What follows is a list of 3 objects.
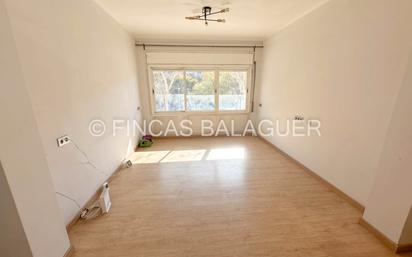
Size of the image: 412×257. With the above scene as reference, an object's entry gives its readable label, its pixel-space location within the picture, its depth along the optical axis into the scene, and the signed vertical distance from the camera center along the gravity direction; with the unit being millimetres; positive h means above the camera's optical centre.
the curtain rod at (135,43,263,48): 4316 +983
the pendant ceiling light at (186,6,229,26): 2730 +1126
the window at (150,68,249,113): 4723 -98
